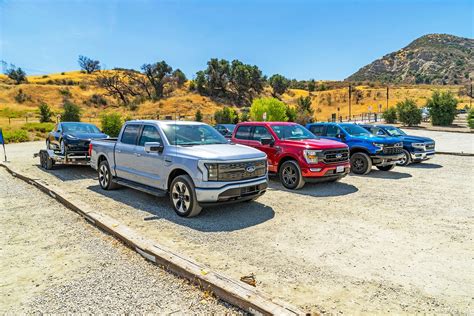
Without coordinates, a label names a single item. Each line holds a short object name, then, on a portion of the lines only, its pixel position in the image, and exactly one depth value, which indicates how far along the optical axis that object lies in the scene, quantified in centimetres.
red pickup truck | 832
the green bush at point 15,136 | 2717
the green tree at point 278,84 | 7956
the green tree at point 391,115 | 3712
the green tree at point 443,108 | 3133
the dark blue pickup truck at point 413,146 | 1251
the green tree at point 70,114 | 3594
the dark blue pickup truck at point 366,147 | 1051
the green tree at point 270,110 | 3391
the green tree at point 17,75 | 8519
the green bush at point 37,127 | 3148
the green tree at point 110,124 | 2756
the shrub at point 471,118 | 2716
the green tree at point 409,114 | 3228
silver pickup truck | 583
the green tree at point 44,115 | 3841
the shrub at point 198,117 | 4047
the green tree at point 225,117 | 3897
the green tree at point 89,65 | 11056
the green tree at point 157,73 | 6938
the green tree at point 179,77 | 7351
